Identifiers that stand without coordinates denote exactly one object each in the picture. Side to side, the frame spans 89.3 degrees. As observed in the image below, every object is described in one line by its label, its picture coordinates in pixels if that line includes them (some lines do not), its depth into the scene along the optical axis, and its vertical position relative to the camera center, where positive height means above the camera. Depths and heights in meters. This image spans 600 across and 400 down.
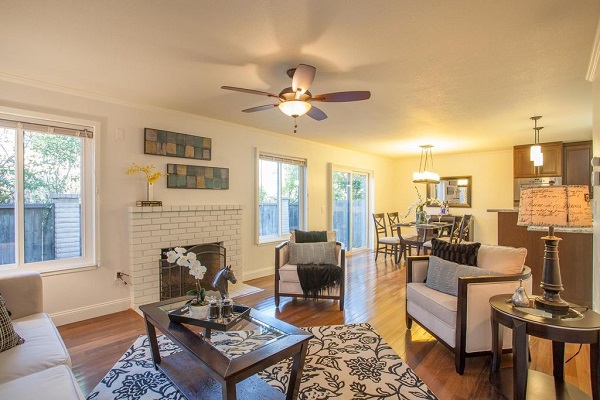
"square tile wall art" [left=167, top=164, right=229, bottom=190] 3.88 +0.33
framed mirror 7.11 +0.25
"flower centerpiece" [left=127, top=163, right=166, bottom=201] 3.54 +0.33
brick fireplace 3.49 -0.41
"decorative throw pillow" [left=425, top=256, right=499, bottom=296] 2.45 -0.61
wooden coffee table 1.51 -0.82
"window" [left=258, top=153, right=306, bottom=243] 5.04 +0.10
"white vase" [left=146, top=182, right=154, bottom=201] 3.63 +0.12
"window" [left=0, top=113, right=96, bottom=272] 2.88 +0.08
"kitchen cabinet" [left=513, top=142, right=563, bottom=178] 5.64 +0.75
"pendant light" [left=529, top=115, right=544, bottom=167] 4.03 +0.62
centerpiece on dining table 5.47 -0.24
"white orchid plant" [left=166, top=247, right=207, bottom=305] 2.08 -0.44
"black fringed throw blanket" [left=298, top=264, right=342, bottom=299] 3.47 -0.89
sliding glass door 6.60 -0.13
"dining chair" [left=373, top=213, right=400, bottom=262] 5.91 -0.81
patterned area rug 1.97 -1.25
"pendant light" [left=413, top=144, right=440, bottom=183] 5.68 +0.88
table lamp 1.78 -0.09
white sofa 1.38 -0.84
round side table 1.61 -0.85
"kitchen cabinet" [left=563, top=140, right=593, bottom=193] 5.43 +0.69
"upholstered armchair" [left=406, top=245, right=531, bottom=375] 2.20 -0.79
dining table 5.23 -0.59
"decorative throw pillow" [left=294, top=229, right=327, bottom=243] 4.03 -0.48
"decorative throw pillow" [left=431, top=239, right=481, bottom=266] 2.68 -0.46
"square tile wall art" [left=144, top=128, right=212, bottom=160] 3.67 +0.73
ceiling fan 2.23 +0.86
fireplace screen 3.69 -0.89
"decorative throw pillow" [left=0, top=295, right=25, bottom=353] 1.70 -0.76
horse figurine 2.08 -0.55
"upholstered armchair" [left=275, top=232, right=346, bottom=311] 3.49 -0.95
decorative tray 1.89 -0.76
